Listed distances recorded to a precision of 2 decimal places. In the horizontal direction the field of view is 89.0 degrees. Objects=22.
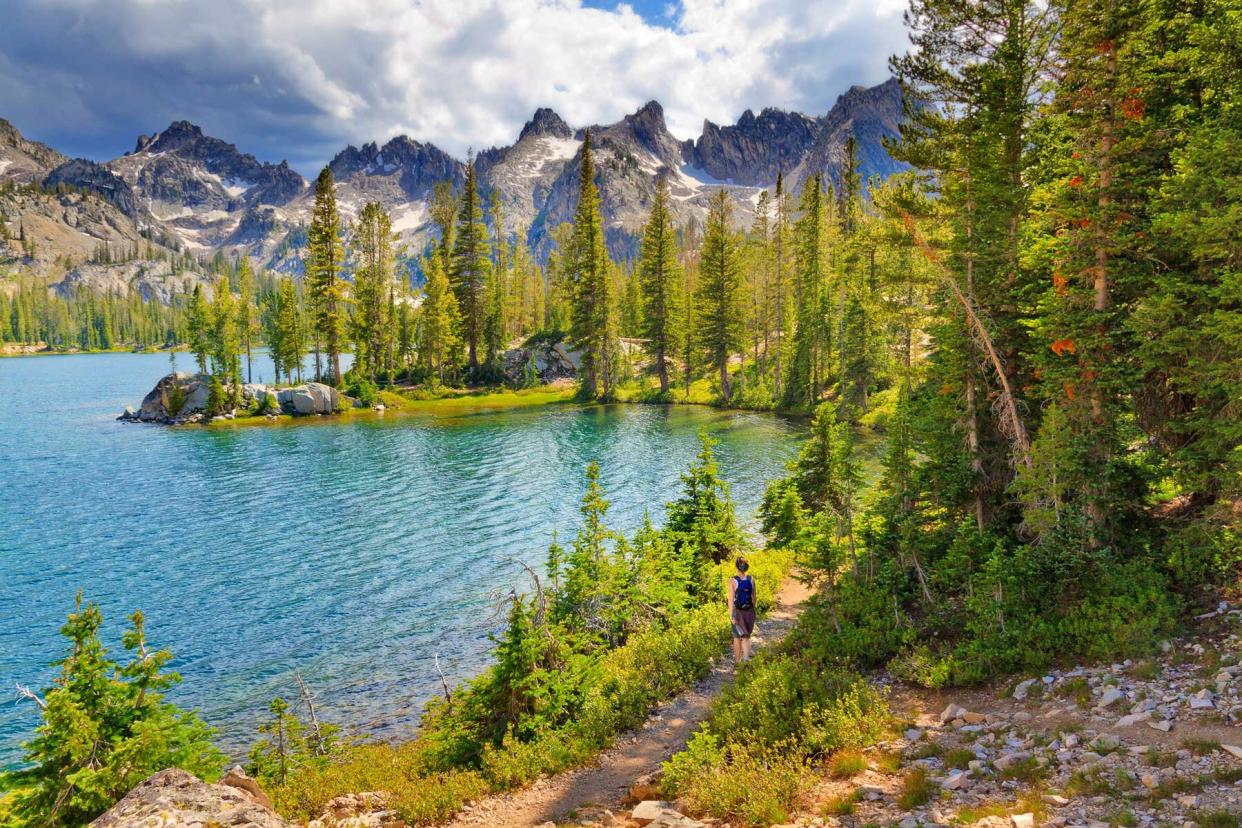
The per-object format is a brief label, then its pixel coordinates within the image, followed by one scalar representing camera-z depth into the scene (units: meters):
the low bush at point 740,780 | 8.41
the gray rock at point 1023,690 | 10.34
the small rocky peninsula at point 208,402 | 57.53
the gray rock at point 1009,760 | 8.37
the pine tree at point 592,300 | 69.69
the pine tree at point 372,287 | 76.31
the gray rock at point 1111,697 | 9.19
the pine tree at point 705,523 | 19.95
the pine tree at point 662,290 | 71.19
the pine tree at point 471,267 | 75.25
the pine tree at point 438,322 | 71.75
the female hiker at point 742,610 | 13.75
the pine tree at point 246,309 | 72.69
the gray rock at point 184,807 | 7.03
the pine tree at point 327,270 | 65.62
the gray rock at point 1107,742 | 8.07
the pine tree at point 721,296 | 66.12
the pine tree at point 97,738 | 7.62
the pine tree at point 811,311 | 57.56
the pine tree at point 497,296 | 78.94
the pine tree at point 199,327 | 66.94
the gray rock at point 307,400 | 60.53
